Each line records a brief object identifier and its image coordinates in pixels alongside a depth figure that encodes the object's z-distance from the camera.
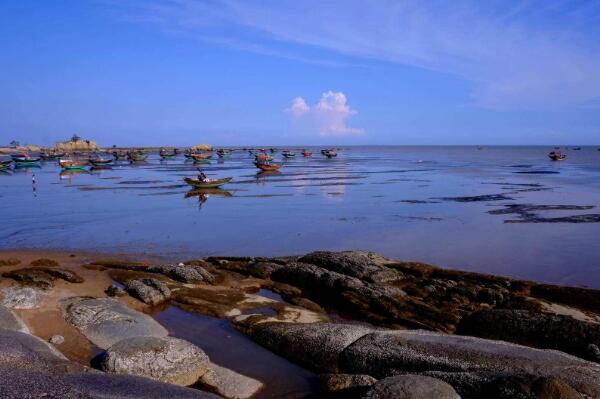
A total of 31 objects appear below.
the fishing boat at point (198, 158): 95.69
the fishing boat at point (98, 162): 80.88
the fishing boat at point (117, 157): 107.90
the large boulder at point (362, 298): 12.03
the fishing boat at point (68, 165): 72.38
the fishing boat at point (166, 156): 109.11
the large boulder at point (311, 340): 9.59
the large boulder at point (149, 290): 13.20
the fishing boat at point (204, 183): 45.38
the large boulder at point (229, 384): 8.51
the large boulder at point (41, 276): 13.93
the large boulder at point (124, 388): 5.88
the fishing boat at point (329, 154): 125.30
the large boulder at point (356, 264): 15.25
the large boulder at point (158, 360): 8.16
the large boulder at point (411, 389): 6.09
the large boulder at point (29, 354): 7.09
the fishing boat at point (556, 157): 105.88
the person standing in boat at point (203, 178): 45.56
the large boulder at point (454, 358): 7.51
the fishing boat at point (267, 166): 70.50
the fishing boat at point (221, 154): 121.25
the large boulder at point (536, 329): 9.70
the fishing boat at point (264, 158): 86.35
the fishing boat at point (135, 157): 101.12
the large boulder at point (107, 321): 10.45
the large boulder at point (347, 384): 8.09
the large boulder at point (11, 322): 9.77
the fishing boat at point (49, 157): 112.44
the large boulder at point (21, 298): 11.85
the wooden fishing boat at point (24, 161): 84.19
